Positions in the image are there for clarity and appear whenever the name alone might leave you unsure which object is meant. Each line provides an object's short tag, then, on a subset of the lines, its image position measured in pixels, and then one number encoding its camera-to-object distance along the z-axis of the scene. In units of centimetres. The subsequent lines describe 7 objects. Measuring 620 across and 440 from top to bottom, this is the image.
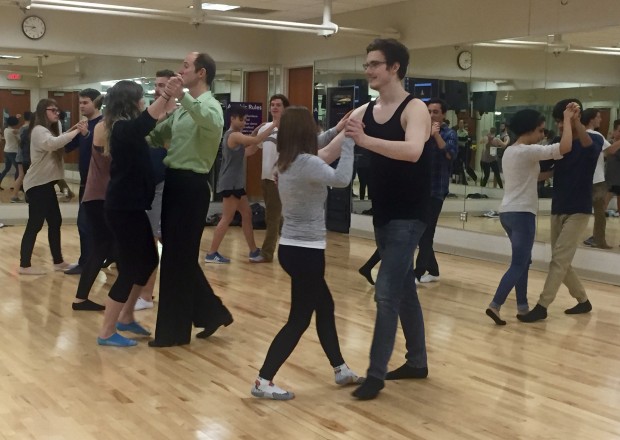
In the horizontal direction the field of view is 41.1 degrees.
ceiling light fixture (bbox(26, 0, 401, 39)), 904
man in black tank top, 388
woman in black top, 471
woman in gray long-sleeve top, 383
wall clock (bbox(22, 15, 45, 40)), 1100
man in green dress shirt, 471
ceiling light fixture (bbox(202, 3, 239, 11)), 1096
